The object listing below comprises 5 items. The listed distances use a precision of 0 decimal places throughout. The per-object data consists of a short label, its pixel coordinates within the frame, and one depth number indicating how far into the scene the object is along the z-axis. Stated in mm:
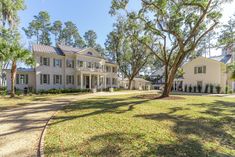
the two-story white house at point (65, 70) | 15869
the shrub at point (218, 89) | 19344
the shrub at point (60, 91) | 14841
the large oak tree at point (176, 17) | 10050
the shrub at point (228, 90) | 19312
